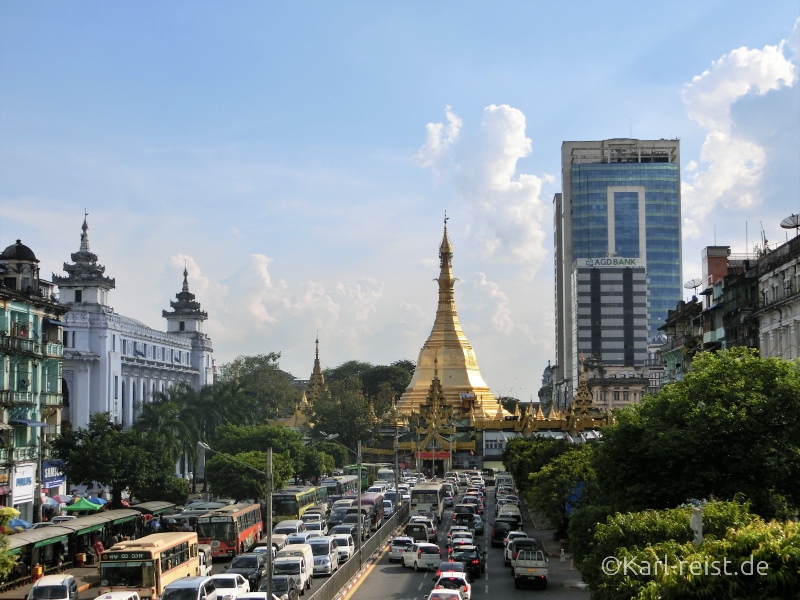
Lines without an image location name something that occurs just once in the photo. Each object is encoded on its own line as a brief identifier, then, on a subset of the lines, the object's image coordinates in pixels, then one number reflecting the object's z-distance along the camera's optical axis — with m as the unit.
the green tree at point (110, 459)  60.31
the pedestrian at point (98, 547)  46.38
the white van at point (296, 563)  38.94
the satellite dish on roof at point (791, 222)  63.72
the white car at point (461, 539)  47.91
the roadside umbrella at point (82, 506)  53.05
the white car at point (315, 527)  54.47
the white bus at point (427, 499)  68.56
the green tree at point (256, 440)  81.56
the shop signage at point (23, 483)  57.43
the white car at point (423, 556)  45.97
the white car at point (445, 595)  33.38
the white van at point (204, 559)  41.31
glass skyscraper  196.50
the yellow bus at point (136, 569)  35.03
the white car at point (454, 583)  36.83
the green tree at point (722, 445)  35.12
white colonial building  87.50
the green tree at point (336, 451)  109.25
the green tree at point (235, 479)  65.44
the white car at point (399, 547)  47.81
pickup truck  41.66
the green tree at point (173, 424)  77.94
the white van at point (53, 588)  34.00
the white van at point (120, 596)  31.25
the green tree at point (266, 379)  160.25
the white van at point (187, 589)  31.69
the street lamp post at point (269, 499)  31.70
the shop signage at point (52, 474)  64.44
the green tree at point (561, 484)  52.44
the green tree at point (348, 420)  120.69
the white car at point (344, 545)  48.88
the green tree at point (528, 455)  70.54
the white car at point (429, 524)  54.53
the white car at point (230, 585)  34.25
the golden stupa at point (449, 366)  140.50
